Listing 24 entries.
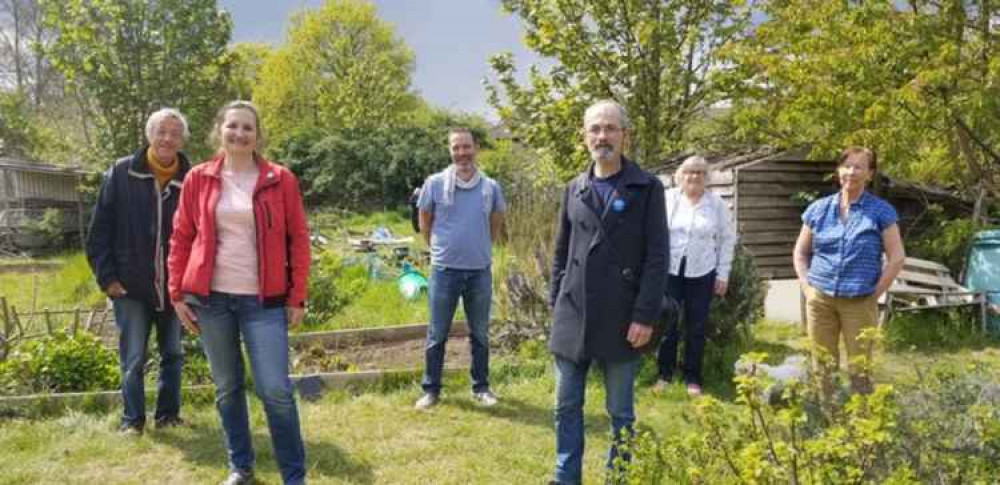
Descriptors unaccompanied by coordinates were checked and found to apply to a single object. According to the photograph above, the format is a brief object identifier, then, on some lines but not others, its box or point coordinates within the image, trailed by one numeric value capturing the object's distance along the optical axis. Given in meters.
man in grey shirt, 4.50
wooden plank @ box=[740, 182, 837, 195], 10.70
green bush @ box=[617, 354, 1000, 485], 1.86
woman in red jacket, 3.00
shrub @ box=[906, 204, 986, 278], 7.54
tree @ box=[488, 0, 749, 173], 8.89
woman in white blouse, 4.79
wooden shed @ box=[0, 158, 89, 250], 19.80
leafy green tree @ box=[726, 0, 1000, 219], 6.08
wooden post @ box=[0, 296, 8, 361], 5.11
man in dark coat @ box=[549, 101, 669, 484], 2.87
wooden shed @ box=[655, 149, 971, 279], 10.62
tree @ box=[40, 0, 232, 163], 13.44
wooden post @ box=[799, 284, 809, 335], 6.87
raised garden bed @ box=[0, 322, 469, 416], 4.62
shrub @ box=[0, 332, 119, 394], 4.82
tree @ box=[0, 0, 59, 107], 25.75
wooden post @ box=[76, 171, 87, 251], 21.01
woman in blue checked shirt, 3.70
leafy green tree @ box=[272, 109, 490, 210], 25.53
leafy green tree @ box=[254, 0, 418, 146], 32.53
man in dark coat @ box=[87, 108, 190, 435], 3.85
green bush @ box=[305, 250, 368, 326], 7.46
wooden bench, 6.86
